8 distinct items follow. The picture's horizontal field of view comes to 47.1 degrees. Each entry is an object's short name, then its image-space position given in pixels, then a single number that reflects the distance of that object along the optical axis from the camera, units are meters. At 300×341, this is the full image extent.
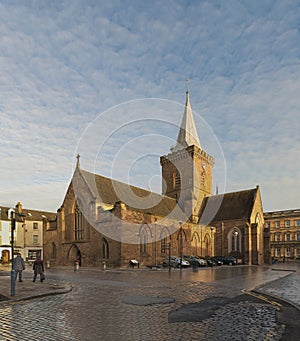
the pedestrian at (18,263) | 19.59
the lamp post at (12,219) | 16.35
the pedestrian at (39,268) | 20.94
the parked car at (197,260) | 44.34
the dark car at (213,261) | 45.88
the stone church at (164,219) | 41.59
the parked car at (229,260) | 52.22
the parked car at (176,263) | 41.78
